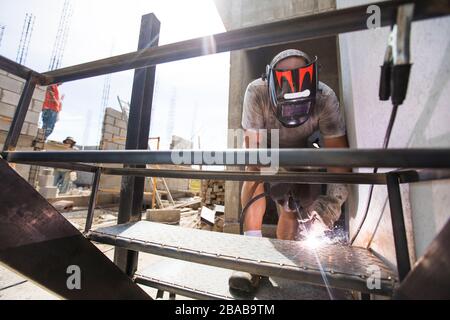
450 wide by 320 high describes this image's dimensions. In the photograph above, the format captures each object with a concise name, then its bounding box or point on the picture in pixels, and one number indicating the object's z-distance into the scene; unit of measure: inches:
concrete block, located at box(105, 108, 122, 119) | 395.9
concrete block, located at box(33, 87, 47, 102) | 235.9
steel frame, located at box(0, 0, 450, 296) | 16.2
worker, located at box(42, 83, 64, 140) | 301.6
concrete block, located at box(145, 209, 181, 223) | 190.5
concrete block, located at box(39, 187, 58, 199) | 272.7
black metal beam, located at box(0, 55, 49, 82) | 32.9
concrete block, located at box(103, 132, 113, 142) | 379.7
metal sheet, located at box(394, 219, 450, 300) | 16.3
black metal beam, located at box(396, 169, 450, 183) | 21.3
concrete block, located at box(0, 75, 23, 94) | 207.5
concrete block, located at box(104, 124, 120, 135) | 391.9
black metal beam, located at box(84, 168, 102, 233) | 51.9
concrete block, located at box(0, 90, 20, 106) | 208.7
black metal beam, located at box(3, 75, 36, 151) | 37.1
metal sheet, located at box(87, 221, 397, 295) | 27.1
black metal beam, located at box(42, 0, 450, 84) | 17.0
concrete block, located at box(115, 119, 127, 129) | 413.4
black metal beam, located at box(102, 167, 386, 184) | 38.0
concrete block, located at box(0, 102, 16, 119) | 207.6
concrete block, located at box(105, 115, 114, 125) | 392.2
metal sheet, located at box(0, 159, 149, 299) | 27.7
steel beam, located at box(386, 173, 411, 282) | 27.5
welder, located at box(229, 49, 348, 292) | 61.2
